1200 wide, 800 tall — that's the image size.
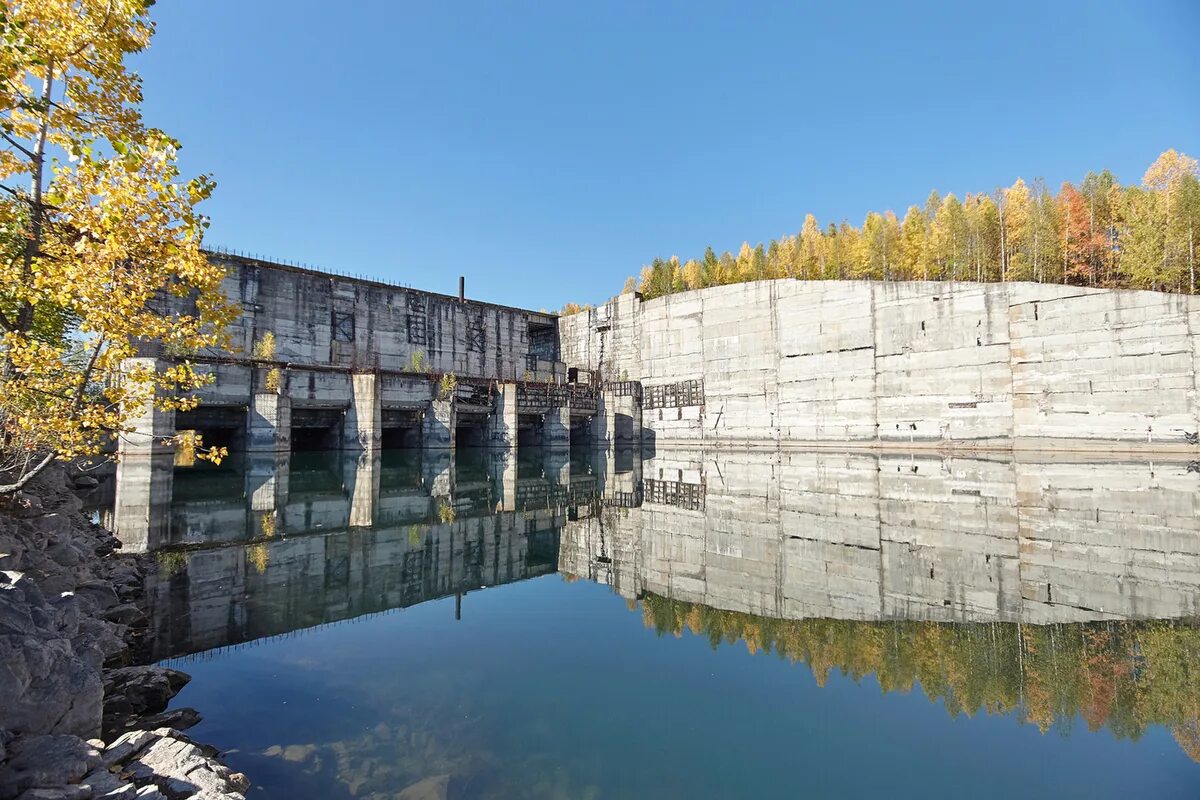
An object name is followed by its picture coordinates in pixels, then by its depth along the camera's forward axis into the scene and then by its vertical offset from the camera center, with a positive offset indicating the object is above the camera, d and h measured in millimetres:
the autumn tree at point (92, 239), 5008 +1759
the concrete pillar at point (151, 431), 22094 -461
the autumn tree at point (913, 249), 55184 +17402
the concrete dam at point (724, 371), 30109 +3463
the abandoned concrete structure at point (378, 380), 28875 +2547
